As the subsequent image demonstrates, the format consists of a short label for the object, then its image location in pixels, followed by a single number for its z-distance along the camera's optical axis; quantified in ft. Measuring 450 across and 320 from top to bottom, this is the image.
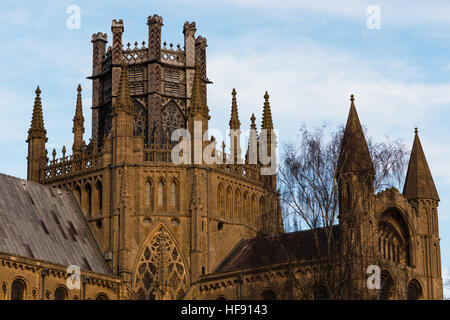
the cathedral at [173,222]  237.04
